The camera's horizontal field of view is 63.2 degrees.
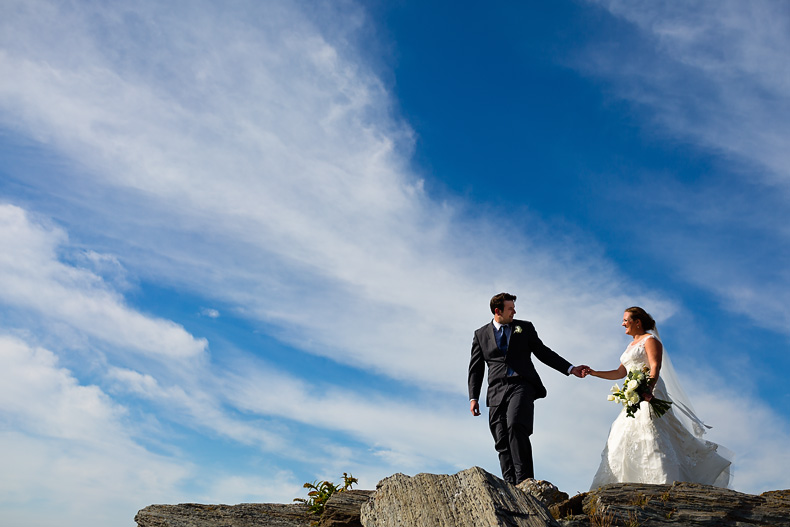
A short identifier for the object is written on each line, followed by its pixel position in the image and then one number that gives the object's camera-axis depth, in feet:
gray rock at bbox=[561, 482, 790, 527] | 26.08
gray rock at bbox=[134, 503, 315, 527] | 29.55
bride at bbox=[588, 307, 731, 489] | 34.83
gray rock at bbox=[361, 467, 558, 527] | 21.70
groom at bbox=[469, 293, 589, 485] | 34.45
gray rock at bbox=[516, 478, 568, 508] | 27.81
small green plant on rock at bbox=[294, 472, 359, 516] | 29.89
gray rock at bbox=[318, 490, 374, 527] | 27.32
